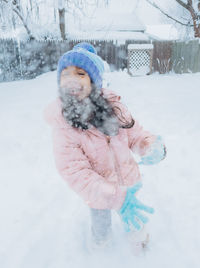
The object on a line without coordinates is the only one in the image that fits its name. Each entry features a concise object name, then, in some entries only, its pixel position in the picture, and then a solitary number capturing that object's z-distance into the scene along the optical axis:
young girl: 1.09
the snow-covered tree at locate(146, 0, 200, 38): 10.93
